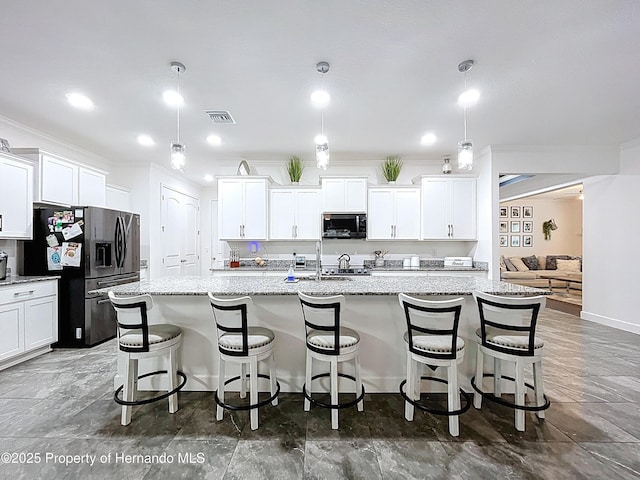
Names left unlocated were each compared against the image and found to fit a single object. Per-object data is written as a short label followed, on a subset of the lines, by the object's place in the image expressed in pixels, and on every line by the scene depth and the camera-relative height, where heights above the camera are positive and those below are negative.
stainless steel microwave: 4.91 +0.26
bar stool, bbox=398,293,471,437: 1.94 -0.72
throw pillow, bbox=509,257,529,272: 8.02 -0.69
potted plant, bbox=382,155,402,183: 5.05 +1.23
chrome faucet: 3.18 -0.31
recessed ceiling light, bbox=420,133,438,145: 4.05 +1.42
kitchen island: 2.54 -0.77
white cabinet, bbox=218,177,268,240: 4.90 +0.56
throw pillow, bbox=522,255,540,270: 8.27 -0.62
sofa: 7.63 -0.78
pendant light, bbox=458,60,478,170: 2.43 +0.85
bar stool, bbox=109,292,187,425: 2.09 -0.77
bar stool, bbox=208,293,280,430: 2.02 -0.73
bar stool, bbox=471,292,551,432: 1.96 -0.72
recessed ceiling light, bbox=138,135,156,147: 4.11 +1.41
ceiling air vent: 3.33 +1.43
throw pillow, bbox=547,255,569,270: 8.27 -0.59
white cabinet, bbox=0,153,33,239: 3.18 +0.47
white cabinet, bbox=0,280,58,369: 2.99 -0.86
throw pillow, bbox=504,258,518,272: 8.05 -0.69
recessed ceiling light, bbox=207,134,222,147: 4.13 +1.44
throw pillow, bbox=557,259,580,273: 7.85 -0.69
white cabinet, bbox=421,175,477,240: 4.89 +0.61
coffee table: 7.12 -0.94
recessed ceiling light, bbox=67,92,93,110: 2.95 +1.43
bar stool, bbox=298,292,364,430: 2.00 -0.72
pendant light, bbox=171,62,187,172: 2.51 +0.77
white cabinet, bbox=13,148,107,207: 3.55 +0.78
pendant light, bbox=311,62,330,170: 2.45 +0.91
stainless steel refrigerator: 3.61 -0.26
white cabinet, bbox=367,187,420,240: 4.99 +0.48
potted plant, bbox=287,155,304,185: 5.05 +1.19
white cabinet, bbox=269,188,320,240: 5.00 +0.50
